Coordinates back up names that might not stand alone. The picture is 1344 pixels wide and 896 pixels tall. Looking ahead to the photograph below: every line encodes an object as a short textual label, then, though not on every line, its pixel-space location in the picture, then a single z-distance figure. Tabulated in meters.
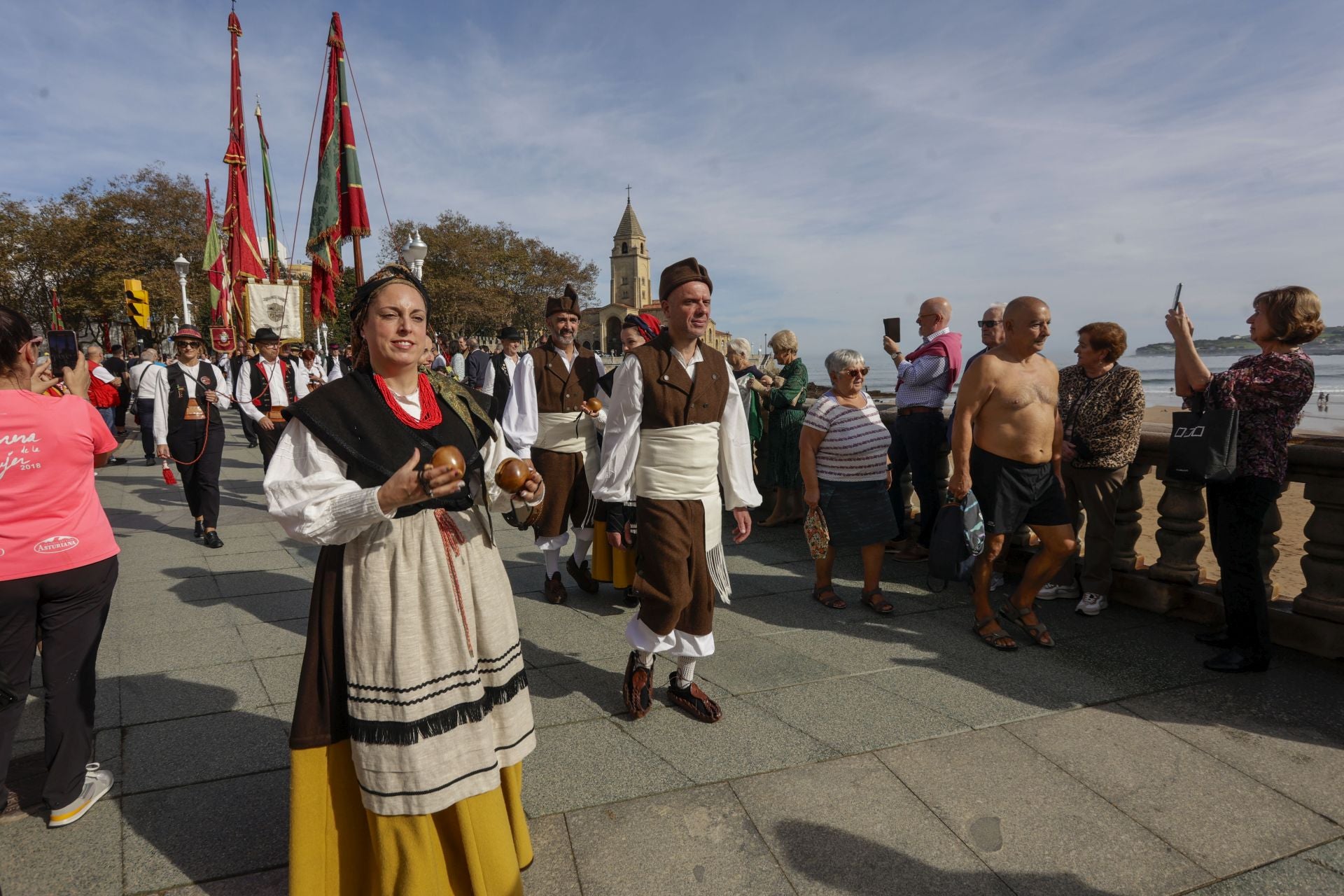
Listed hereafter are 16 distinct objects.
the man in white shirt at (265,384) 8.72
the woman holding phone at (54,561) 2.46
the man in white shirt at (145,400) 10.05
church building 97.75
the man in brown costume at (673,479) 3.35
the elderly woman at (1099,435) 4.50
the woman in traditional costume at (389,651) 1.98
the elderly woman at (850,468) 4.84
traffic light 14.47
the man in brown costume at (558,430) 5.25
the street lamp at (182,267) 16.20
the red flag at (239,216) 14.21
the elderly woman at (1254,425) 3.54
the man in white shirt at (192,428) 6.96
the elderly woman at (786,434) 7.20
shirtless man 4.12
